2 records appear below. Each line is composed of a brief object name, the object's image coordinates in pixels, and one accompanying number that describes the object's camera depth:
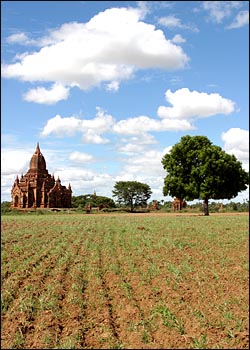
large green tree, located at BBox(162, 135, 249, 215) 40.56
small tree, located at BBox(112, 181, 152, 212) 79.81
